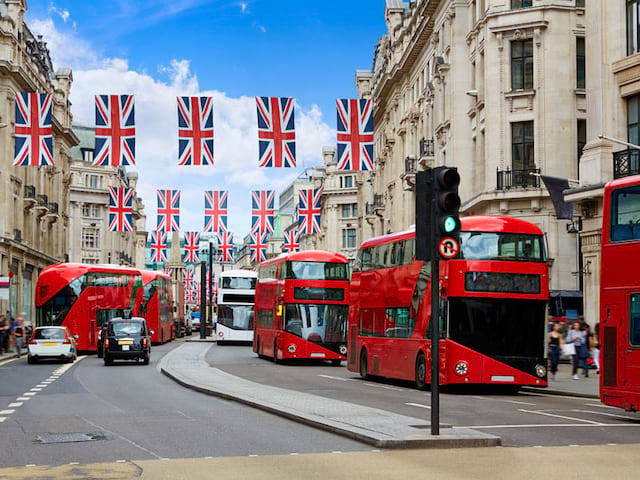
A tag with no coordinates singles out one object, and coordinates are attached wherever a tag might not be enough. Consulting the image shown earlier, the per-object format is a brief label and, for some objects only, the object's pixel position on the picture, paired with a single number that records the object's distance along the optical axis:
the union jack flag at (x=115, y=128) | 35.88
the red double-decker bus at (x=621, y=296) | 18.34
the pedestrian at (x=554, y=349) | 31.02
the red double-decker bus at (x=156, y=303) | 57.53
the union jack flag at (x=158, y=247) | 69.56
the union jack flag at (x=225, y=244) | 59.61
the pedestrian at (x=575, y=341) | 30.17
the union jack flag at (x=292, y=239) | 74.35
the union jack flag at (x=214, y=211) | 57.50
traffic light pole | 13.90
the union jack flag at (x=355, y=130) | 39.09
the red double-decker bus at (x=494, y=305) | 25.23
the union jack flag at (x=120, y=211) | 66.81
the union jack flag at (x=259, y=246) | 65.07
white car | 40.88
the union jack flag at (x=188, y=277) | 137.55
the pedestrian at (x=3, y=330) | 48.61
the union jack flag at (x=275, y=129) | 35.72
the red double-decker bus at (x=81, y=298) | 47.94
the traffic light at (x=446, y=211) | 13.95
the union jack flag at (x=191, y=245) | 67.94
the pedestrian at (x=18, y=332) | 48.81
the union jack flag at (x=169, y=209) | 60.25
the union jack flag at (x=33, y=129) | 43.69
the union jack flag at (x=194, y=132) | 35.31
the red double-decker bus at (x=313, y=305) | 39.81
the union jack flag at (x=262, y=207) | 60.22
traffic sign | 14.11
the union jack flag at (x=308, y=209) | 66.06
